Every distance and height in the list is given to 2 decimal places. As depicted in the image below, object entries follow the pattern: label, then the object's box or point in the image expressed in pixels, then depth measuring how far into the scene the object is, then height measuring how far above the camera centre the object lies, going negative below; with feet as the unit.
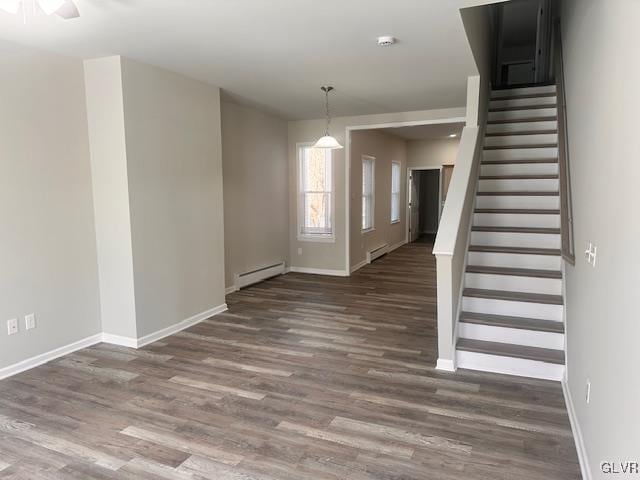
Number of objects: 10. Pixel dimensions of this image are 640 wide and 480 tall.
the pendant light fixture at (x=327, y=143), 16.31 +2.21
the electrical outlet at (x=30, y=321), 11.43 -2.95
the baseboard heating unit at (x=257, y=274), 20.22 -3.48
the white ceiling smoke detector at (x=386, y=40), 10.43 +3.88
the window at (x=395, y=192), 32.31 +0.62
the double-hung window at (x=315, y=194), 23.75 +0.43
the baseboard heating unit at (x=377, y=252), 27.02 -3.30
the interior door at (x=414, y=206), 36.04 -0.54
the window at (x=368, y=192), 26.55 +0.56
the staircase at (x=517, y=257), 11.18 -1.80
